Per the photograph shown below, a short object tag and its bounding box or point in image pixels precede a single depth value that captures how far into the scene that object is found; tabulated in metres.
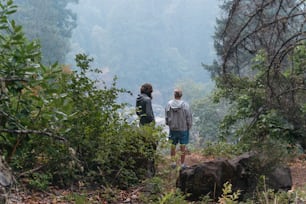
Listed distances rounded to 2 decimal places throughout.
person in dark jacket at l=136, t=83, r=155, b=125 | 13.05
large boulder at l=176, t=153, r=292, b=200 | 9.52
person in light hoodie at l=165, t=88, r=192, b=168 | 14.44
